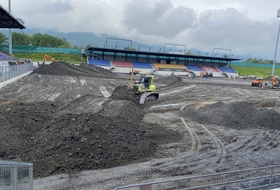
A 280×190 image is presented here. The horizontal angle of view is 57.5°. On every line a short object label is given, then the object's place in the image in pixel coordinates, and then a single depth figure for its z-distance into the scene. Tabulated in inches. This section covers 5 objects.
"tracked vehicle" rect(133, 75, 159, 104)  861.8
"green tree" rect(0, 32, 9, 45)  3424.2
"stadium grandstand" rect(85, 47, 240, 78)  2608.3
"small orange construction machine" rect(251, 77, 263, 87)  1758.0
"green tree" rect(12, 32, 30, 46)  3663.9
